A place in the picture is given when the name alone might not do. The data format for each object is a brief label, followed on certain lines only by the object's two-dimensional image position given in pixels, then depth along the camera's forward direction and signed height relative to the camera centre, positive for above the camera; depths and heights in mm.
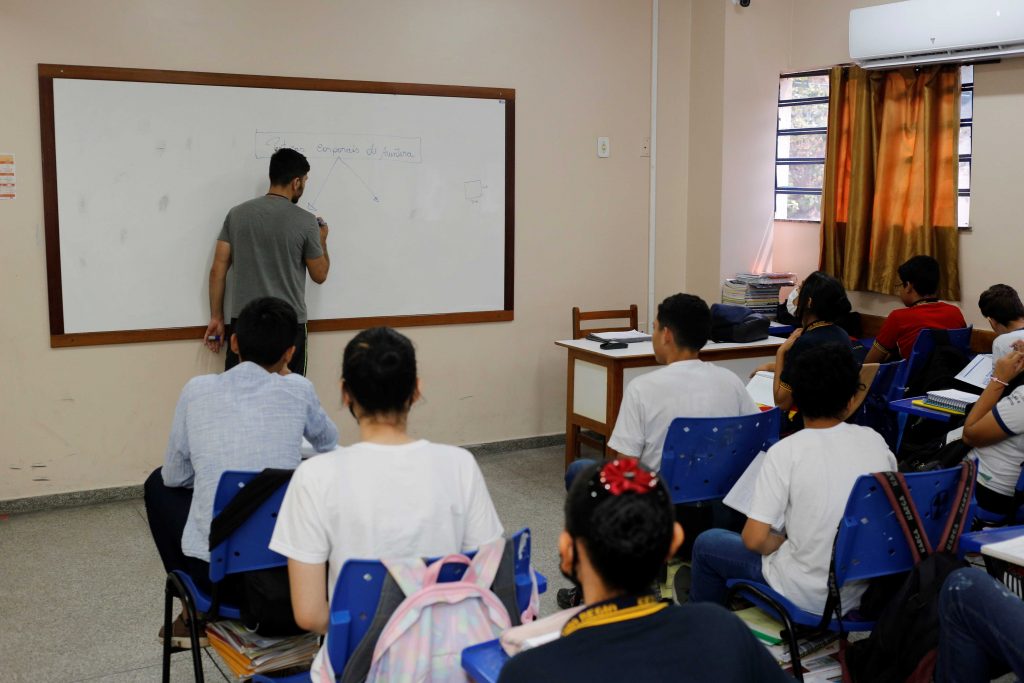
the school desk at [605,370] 5027 -707
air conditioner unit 4781 +975
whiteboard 4680 +192
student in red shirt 4719 -381
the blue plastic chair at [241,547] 2346 -736
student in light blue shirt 2506 -489
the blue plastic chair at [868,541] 2314 -713
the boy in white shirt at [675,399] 3215 -526
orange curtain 5273 +302
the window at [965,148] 5180 +424
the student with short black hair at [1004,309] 4012 -306
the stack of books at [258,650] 2445 -1009
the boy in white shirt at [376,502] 1949 -520
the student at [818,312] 3928 -316
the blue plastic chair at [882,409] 4270 -742
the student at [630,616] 1365 -523
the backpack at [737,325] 5355 -491
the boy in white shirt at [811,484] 2398 -589
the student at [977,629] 2094 -829
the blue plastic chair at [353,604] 1860 -682
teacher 4789 -65
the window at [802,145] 6105 +523
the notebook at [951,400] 3834 -638
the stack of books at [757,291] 6055 -353
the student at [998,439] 3309 -678
